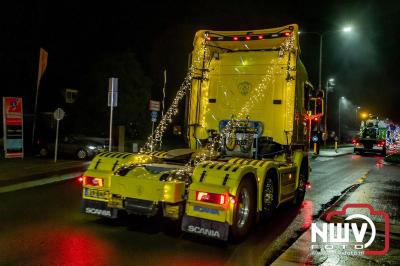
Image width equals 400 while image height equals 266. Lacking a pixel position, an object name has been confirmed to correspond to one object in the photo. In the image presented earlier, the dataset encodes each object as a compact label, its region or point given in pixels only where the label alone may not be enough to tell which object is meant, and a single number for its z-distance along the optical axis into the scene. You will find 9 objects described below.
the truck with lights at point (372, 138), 33.34
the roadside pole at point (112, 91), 15.66
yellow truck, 6.29
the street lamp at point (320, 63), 31.22
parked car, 21.27
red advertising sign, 18.25
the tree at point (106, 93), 30.97
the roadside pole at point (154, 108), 21.45
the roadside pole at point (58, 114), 17.91
